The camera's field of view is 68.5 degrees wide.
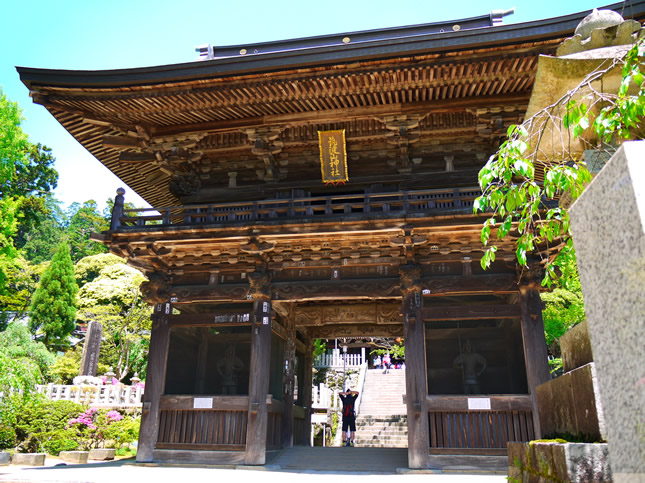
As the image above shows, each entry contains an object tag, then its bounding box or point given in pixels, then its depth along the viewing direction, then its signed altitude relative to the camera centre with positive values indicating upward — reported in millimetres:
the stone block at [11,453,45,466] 11125 -1167
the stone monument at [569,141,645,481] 1748 +457
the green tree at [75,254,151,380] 27625 +5427
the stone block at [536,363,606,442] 3197 +65
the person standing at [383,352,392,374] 28247 +2883
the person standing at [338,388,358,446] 16125 -80
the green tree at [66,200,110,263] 49406 +18604
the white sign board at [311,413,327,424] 21344 -332
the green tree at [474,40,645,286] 2824 +1695
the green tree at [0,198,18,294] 18344 +6482
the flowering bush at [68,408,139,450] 14336 -621
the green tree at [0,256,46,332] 27767 +6819
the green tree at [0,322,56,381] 23295 +2858
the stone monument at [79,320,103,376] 23516 +2580
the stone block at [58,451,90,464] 11742 -1158
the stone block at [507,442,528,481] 4301 -399
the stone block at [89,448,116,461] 13133 -1210
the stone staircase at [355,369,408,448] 17719 +6
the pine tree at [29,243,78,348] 30594 +6286
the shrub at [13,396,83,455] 13430 -604
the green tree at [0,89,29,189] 18000 +9773
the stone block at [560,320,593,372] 3648 +516
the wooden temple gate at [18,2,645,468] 9258 +4363
